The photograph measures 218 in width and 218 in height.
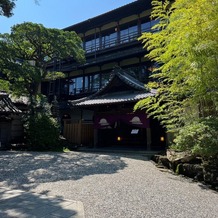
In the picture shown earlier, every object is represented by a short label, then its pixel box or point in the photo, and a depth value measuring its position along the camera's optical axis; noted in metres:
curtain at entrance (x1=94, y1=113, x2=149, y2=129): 13.11
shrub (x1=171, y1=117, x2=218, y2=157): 6.38
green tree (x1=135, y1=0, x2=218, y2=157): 6.31
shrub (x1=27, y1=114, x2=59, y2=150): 14.20
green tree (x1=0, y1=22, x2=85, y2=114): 15.00
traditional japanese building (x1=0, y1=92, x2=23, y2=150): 15.16
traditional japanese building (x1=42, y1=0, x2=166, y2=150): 14.51
